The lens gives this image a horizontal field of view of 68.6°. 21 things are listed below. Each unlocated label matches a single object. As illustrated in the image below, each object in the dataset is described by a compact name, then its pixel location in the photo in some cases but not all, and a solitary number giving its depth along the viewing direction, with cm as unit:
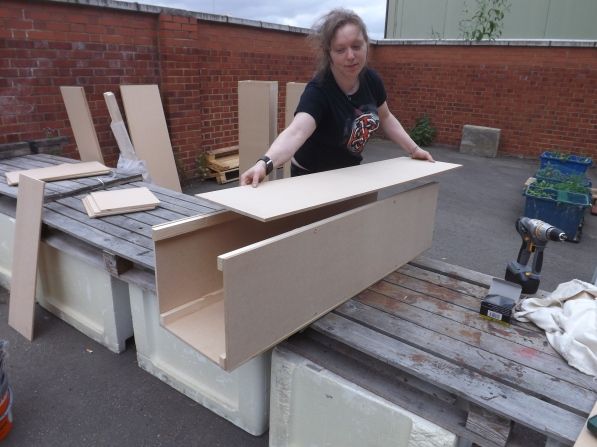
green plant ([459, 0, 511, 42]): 928
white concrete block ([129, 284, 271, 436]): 202
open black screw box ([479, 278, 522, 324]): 176
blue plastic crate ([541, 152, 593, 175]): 615
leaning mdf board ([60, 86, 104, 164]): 411
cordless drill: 190
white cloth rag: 148
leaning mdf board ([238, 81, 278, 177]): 353
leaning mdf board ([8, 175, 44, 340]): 274
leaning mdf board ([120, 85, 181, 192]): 483
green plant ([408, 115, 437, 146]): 980
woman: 200
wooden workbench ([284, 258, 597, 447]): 132
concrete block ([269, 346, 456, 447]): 148
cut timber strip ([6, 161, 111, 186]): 332
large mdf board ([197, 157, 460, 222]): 150
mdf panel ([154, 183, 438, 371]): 140
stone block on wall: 899
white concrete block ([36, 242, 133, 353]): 262
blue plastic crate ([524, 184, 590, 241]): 468
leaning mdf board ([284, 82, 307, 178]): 388
